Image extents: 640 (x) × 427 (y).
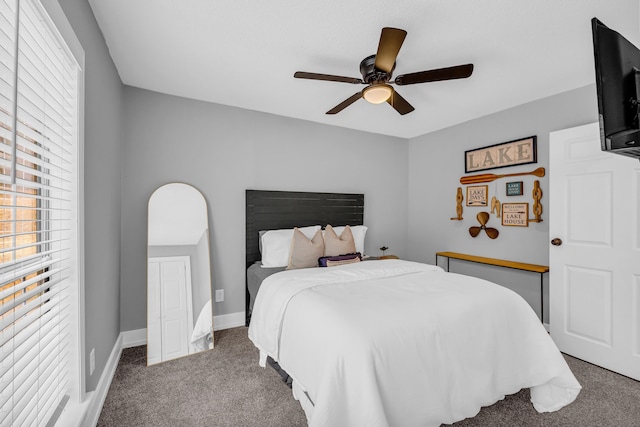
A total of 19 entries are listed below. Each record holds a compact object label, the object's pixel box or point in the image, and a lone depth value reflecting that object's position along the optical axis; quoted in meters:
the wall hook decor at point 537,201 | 3.13
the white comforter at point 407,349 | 1.44
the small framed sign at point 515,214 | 3.27
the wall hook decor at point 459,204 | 3.93
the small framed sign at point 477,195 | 3.66
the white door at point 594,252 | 2.33
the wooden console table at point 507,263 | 2.97
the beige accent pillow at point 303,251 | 2.95
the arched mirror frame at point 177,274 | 2.65
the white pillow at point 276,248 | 3.09
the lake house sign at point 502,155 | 3.21
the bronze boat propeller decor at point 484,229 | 3.53
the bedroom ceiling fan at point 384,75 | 1.84
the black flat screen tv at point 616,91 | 1.23
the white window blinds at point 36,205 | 0.93
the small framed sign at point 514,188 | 3.31
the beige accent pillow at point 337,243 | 3.16
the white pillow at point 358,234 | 3.59
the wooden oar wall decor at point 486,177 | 3.13
